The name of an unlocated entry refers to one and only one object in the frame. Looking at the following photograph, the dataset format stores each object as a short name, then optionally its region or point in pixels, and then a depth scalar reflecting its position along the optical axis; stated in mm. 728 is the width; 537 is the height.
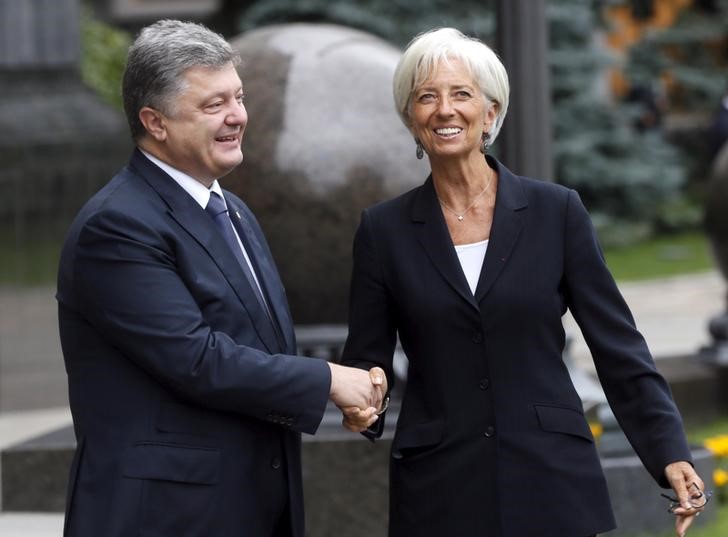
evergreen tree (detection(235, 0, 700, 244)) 35937
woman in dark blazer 7125
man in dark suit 6602
